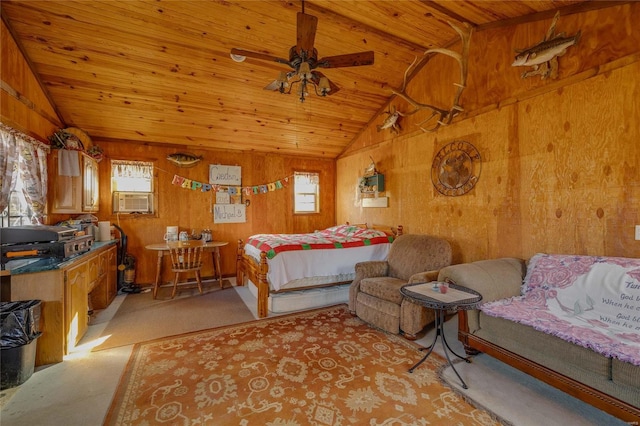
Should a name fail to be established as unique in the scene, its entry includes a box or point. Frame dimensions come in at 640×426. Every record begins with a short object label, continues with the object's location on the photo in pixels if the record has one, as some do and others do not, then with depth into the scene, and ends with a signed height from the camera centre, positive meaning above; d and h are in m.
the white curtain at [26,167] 2.46 +0.43
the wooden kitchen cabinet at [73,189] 3.36 +0.28
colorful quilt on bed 3.53 -0.40
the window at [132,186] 4.68 +0.42
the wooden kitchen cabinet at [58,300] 2.29 -0.78
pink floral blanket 1.71 -0.68
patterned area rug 1.77 -1.27
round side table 2.03 -0.64
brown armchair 2.78 -0.78
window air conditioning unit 4.68 +0.16
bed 3.41 -0.62
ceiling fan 2.22 +1.32
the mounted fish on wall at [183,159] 4.86 +0.91
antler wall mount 2.80 +1.31
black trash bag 2.03 -0.82
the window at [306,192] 5.95 +0.40
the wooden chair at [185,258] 4.09 -0.69
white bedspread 3.41 -0.65
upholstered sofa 1.60 -0.76
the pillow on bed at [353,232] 4.27 -0.34
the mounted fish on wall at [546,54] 2.34 +1.37
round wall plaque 3.31 +0.53
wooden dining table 4.11 -0.69
